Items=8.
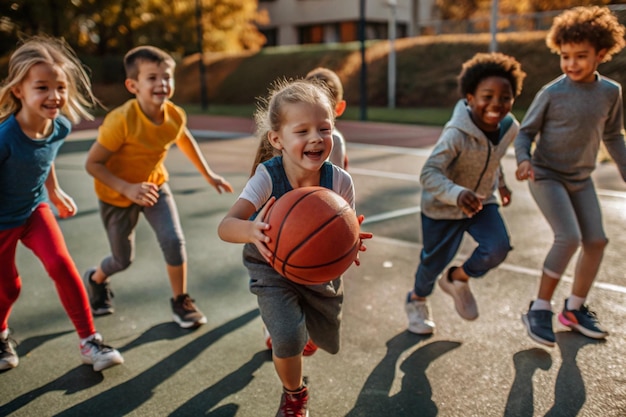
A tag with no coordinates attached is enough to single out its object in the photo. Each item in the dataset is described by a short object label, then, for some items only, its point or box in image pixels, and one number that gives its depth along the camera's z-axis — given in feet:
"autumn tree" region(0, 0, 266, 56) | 97.40
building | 134.72
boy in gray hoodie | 11.53
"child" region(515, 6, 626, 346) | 11.89
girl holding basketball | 8.34
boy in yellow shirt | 12.46
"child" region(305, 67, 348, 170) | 11.68
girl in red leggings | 10.73
